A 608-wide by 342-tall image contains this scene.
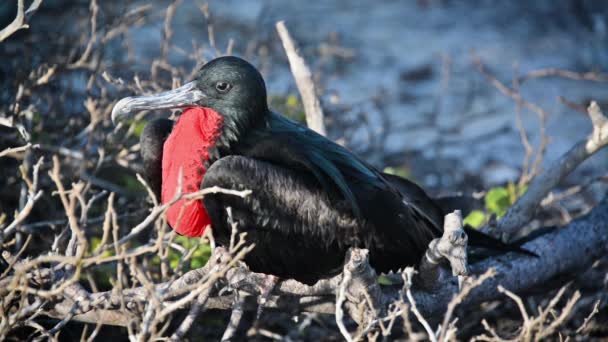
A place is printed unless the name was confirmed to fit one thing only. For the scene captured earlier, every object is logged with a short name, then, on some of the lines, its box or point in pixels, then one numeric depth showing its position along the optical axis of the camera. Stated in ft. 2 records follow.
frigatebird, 18.62
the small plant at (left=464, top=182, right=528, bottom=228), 25.54
